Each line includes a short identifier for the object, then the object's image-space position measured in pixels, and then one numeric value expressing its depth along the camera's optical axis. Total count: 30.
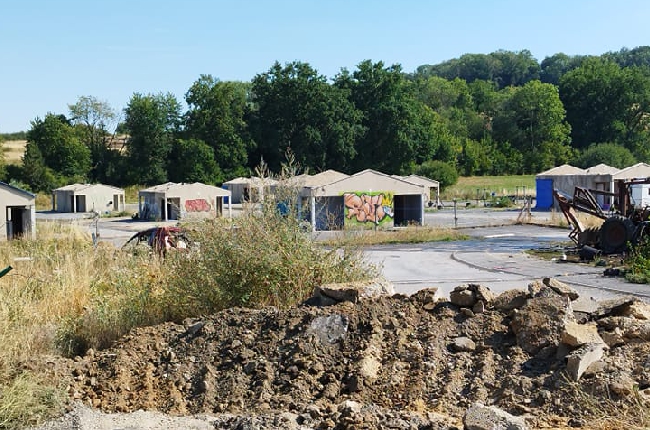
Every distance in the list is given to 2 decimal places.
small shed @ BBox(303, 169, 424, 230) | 43.75
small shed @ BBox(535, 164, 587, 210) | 57.94
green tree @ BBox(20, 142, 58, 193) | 85.12
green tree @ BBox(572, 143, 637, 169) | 89.38
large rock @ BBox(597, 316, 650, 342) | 8.48
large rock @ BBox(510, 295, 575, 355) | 8.38
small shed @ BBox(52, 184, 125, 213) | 69.22
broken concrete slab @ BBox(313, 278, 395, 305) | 9.79
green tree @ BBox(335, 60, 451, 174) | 83.56
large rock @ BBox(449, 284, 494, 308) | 9.38
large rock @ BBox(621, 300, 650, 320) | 9.11
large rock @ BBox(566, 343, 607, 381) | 7.65
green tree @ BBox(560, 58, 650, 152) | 103.94
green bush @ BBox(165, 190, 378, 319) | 10.81
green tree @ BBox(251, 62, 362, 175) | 81.31
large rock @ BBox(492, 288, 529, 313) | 9.12
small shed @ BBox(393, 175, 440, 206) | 67.62
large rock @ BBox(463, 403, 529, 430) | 6.51
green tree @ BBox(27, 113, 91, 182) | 88.50
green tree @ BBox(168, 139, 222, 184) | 83.38
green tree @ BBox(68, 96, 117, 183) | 95.06
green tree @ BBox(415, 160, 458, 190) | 79.00
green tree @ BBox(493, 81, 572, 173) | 103.56
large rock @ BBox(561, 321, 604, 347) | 8.02
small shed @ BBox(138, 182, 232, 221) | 55.66
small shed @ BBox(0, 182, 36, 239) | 34.69
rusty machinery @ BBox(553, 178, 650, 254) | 25.89
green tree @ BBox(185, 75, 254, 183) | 84.81
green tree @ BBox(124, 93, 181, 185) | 86.62
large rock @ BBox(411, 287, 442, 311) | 9.54
